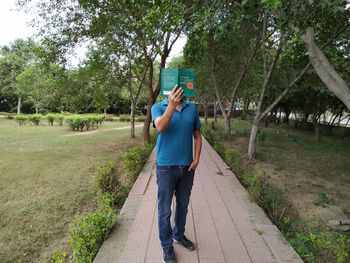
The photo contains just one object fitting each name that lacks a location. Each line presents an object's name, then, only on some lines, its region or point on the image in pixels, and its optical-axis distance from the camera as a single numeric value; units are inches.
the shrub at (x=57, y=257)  87.5
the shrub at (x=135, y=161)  215.3
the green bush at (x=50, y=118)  834.2
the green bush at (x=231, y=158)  262.7
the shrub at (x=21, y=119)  798.5
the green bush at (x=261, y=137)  488.4
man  89.6
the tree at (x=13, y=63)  1306.6
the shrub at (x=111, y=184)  169.8
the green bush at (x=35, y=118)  794.0
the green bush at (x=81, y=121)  683.4
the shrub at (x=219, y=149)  326.6
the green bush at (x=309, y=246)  101.9
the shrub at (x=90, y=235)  96.9
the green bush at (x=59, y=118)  837.9
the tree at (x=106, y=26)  275.9
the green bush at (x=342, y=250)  95.6
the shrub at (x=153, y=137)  423.1
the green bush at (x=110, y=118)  1130.7
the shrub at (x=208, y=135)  440.9
